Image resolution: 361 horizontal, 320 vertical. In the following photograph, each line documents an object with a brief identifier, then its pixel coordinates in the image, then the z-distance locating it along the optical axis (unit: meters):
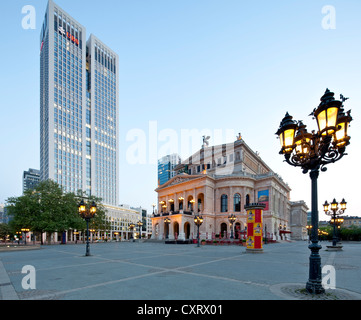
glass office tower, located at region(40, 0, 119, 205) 104.75
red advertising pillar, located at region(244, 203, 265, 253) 23.28
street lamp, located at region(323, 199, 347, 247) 24.25
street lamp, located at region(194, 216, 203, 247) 35.12
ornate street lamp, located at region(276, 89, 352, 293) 7.05
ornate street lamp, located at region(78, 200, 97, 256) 22.02
